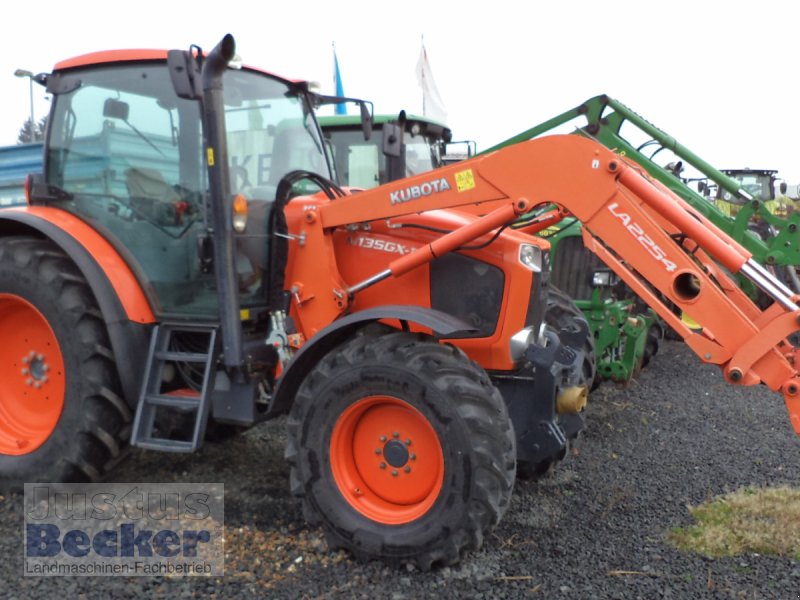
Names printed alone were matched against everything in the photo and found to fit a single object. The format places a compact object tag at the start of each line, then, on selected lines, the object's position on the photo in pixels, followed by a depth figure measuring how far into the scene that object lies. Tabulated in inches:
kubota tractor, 123.7
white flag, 644.1
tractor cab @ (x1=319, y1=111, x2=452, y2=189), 308.8
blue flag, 510.8
